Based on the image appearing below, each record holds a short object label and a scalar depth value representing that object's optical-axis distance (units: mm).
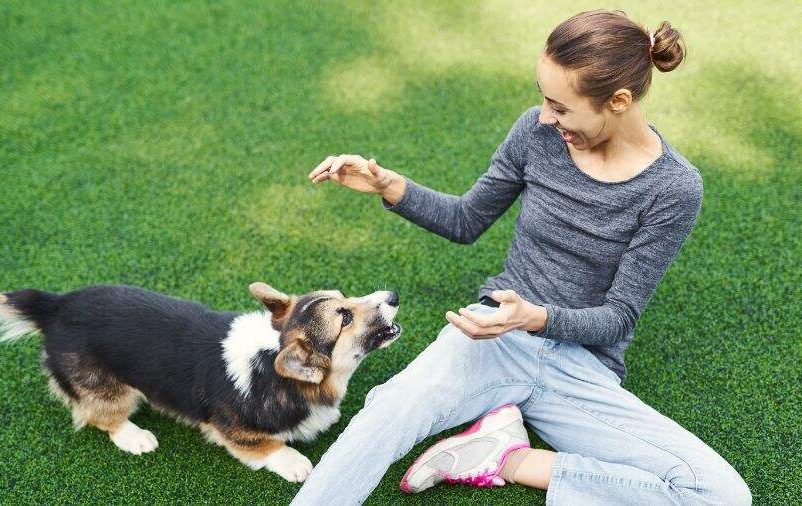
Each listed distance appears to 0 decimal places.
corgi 2678
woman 2252
